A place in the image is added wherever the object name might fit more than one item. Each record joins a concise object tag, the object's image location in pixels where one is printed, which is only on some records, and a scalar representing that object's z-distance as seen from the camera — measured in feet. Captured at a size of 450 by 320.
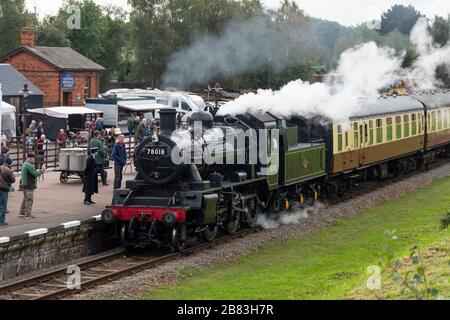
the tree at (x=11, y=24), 206.28
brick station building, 149.18
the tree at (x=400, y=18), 245.45
